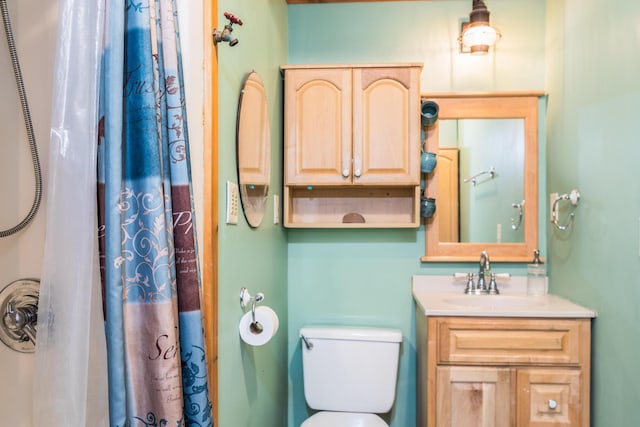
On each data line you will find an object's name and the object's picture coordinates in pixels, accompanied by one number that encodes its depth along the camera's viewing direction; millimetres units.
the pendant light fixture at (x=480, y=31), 2184
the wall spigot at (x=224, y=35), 1216
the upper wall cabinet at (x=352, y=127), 2182
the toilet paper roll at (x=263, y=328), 1430
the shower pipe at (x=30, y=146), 917
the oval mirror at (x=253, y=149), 1499
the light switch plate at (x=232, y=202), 1359
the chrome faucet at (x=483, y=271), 2227
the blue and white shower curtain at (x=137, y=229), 878
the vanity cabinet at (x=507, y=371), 1769
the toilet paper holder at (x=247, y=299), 1437
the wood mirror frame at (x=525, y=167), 2303
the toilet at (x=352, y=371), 2123
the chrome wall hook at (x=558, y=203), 1924
